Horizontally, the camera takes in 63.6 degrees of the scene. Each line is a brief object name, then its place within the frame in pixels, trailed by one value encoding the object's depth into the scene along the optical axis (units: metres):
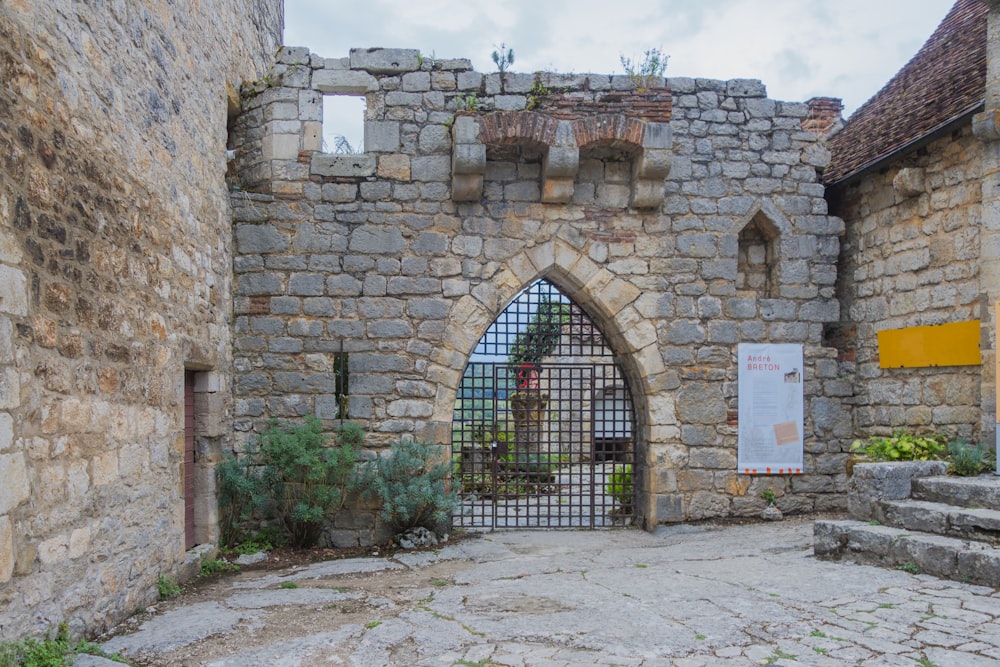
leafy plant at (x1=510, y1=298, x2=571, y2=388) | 7.78
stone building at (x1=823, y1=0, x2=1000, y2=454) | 6.04
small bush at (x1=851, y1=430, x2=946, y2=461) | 6.23
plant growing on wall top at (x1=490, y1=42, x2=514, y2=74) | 6.93
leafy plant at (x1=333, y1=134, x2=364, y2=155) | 7.55
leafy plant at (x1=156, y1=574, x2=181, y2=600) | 4.74
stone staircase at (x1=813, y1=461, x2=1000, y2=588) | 4.71
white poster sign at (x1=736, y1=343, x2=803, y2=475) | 7.11
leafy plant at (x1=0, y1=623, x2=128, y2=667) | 3.10
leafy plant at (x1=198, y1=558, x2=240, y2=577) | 5.57
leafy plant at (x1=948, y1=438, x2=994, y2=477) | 5.73
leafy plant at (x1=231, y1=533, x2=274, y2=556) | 6.18
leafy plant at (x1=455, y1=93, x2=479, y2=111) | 6.86
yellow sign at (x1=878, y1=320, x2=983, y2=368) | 6.15
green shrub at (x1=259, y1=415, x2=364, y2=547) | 6.23
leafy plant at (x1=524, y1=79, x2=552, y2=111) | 6.89
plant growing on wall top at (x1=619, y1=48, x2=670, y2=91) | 7.03
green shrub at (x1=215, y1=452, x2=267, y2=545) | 6.07
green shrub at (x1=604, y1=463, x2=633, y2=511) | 7.76
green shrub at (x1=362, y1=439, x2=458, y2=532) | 6.32
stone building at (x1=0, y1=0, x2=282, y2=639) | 3.25
